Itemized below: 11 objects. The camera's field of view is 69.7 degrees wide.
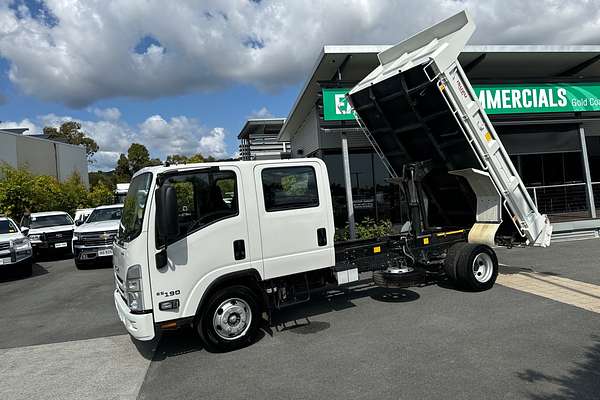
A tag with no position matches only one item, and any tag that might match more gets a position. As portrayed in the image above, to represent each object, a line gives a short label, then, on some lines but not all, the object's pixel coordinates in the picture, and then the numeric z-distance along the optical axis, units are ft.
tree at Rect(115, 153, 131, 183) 216.13
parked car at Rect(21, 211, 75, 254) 51.55
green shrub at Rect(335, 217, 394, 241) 38.07
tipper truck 15.90
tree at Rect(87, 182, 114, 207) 108.98
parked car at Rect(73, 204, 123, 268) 41.60
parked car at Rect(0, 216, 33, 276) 38.60
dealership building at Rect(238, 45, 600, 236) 39.81
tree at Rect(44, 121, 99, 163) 216.95
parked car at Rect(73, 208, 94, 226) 65.16
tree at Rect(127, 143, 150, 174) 209.46
